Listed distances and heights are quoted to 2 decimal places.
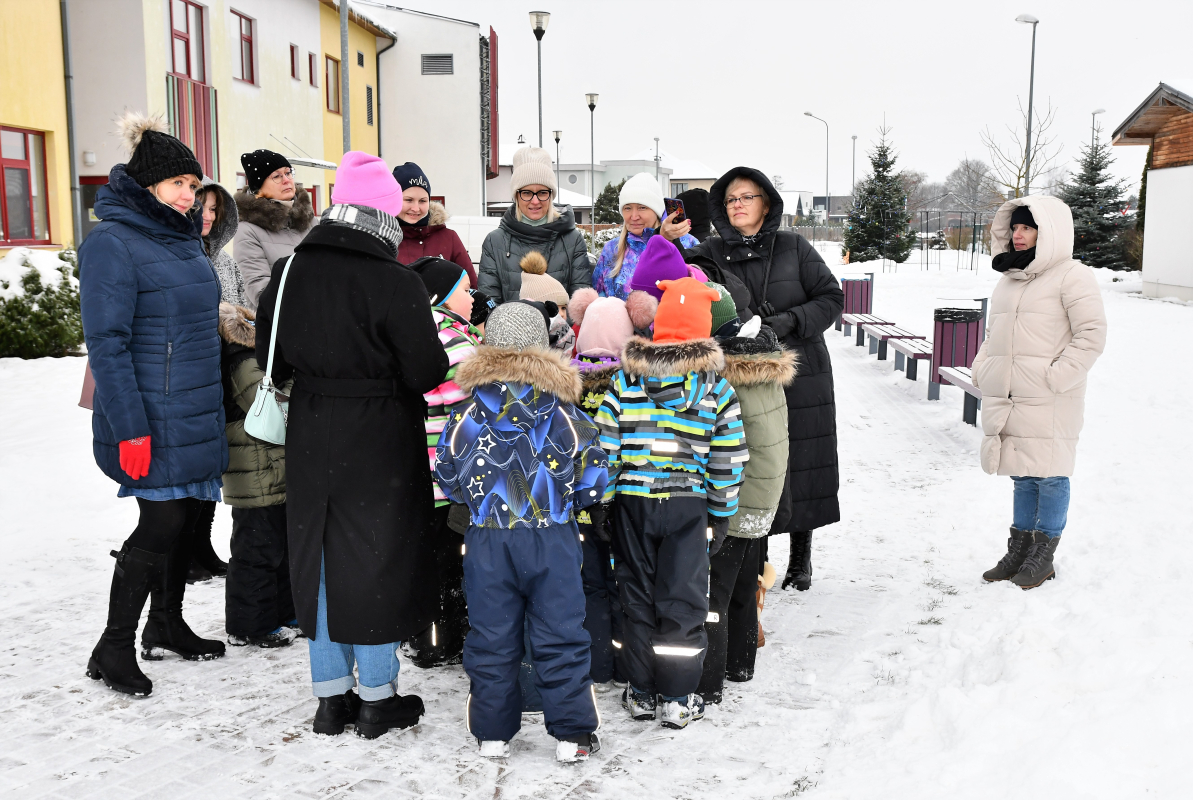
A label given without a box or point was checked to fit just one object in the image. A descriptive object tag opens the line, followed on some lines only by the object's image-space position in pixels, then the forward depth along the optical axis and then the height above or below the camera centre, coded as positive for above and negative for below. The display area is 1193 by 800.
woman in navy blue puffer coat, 3.67 -0.30
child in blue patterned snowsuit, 3.30 -0.80
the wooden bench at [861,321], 14.52 -0.54
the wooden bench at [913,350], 11.15 -0.77
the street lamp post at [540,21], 22.53 +6.37
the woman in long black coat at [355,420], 3.33 -0.48
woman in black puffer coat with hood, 4.73 -0.05
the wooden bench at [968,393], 8.80 -0.99
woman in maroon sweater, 5.32 +0.36
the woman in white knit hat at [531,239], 5.32 +0.27
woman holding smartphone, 5.31 +0.32
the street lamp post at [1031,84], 26.24 +5.69
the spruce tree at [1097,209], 30.45 +2.58
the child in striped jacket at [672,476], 3.52 -0.72
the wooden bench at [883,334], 12.74 -0.65
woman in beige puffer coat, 4.71 -0.41
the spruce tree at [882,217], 36.78 +2.72
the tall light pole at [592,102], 36.09 +7.09
